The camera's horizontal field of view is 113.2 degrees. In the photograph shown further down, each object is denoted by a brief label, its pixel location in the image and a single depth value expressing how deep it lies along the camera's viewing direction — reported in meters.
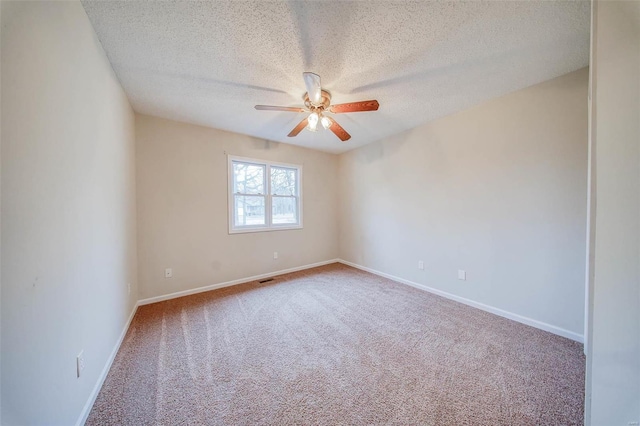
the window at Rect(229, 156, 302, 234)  3.53
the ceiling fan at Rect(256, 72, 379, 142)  1.85
